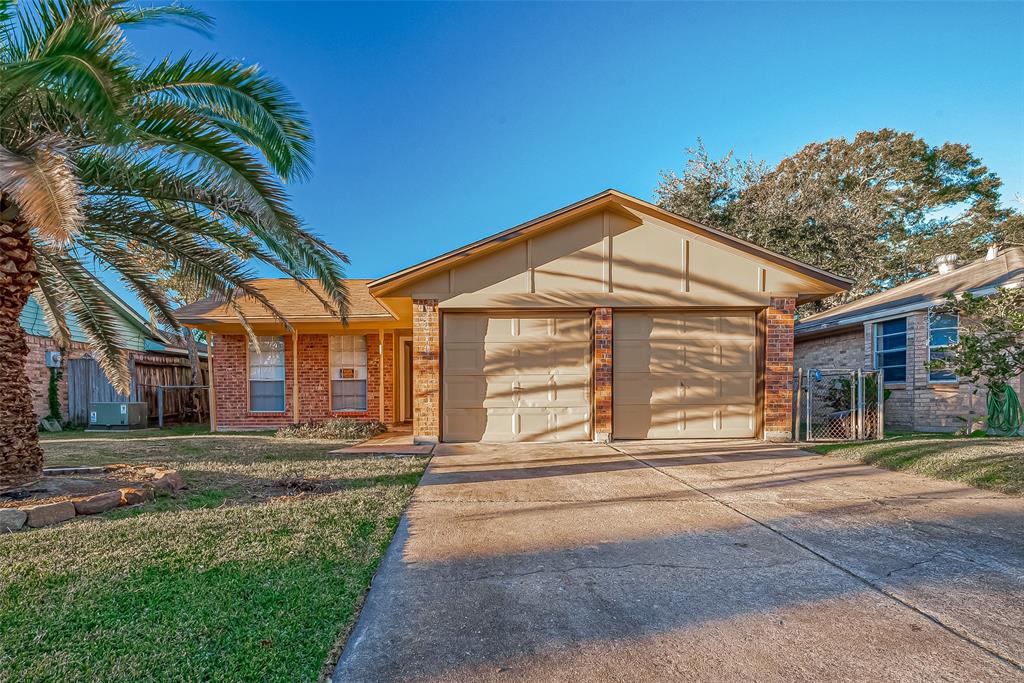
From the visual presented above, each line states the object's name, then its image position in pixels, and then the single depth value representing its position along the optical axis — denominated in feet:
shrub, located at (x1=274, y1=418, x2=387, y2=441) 34.96
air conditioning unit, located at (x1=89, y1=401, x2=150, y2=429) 42.19
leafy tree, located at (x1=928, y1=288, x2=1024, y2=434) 25.52
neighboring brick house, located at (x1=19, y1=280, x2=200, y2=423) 41.83
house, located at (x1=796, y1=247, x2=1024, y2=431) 34.60
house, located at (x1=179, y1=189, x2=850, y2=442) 29.30
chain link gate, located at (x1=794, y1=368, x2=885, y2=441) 30.73
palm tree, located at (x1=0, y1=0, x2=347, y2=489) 12.51
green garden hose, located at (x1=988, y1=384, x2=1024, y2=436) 29.99
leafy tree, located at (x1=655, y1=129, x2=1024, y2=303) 63.10
